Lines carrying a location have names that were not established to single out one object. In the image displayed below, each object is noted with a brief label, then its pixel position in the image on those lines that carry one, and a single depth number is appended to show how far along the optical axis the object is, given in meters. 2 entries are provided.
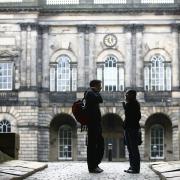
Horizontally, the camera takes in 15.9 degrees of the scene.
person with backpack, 13.70
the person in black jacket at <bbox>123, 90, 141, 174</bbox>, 13.83
